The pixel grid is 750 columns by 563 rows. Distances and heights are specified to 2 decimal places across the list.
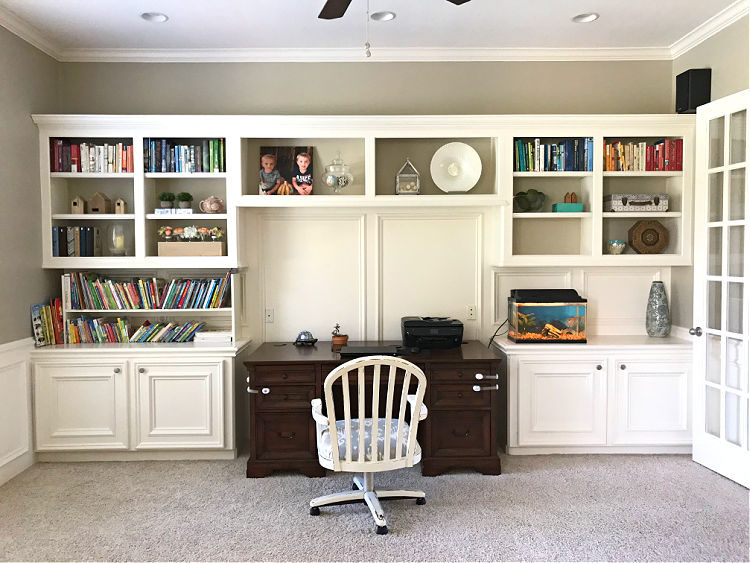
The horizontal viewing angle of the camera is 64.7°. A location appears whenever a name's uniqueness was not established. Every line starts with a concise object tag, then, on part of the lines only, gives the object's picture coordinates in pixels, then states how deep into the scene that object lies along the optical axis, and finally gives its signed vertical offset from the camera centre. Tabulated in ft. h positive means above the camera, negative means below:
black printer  12.57 -1.50
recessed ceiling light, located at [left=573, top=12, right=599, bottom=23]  11.79 +4.92
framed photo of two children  13.26 +2.13
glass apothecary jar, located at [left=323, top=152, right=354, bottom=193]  13.31 +1.98
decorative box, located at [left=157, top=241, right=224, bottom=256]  13.00 +0.36
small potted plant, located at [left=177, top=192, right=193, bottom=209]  13.23 +1.45
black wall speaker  12.51 +3.70
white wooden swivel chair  9.14 -2.93
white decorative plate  13.52 +2.22
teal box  13.23 +1.23
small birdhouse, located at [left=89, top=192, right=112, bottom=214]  13.12 +1.38
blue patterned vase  13.55 -1.16
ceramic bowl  13.39 +0.36
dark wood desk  11.77 -3.03
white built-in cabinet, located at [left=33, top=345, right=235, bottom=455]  12.51 -2.90
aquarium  12.92 -1.24
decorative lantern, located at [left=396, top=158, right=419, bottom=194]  13.30 +1.81
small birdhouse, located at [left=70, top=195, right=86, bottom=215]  13.06 +1.31
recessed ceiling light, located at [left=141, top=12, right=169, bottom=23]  11.62 +4.92
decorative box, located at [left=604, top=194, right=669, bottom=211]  13.20 +1.34
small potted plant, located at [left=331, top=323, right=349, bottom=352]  12.90 -1.70
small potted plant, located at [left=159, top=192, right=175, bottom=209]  13.17 +1.46
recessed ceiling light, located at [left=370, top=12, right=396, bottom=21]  11.68 +4.94
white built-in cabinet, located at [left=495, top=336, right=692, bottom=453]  12.70 -2.90
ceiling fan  7.89 +3.50
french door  11.00 -0.57
